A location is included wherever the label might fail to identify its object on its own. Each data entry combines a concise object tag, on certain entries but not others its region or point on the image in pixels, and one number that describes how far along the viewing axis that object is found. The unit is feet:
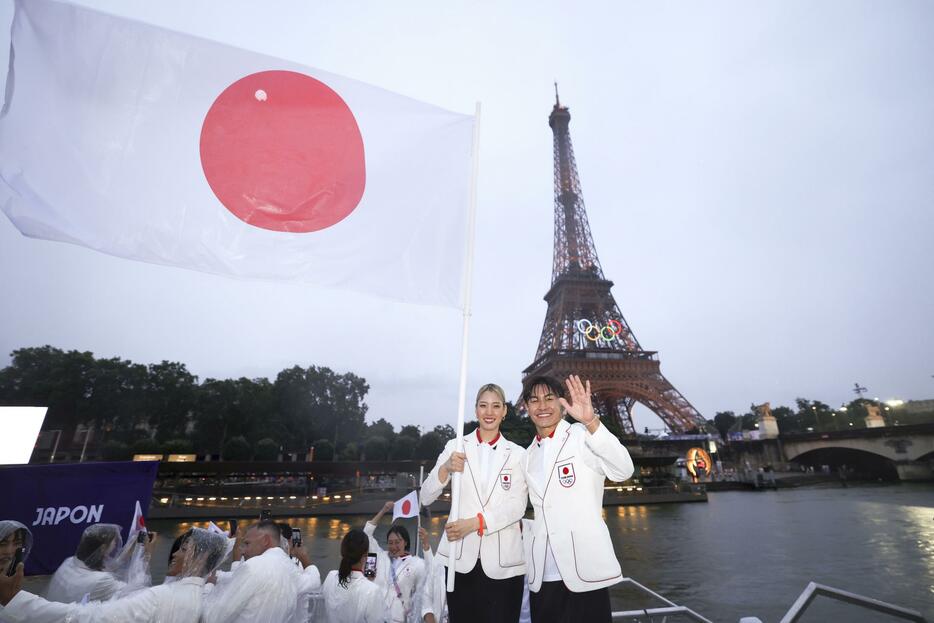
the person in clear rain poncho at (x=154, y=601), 8.34
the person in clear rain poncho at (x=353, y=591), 13.07
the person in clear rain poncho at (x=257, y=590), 10.51
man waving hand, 9.05
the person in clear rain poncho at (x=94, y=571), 11.38
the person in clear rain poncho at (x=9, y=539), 8.80
